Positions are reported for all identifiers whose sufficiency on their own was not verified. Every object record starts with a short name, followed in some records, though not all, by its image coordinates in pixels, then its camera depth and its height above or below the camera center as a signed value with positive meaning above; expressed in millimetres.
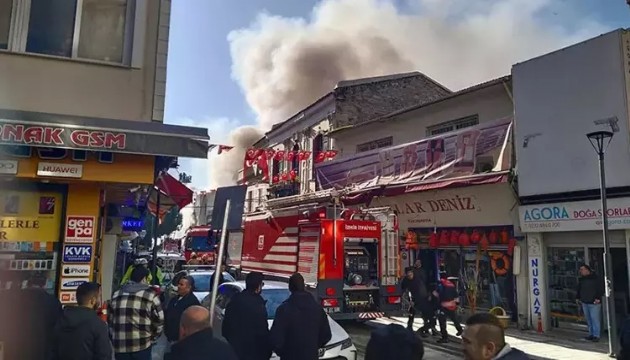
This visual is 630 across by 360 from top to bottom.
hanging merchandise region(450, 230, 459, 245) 15261 +562
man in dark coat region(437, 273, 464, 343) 11391 -1099
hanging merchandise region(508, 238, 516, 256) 13484 +312
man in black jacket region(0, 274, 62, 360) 4609 -693
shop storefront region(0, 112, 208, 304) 6367 +949
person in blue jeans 11117 -848
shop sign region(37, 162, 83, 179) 6633 +1045
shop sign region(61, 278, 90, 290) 7191 -488
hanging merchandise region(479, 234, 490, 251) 14291 +426
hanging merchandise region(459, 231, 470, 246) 14891 +524
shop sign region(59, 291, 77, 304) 7180 -684
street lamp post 9727 -162
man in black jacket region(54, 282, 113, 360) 4402 -765
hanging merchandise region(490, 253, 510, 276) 13859 -176
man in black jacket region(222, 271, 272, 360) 5352 -792
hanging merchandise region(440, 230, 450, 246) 15609 +568
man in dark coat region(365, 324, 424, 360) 3010 -541
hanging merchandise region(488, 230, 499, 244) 14109 +567
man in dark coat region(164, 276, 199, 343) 6148 -676
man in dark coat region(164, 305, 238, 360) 3373 -616
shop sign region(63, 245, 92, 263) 7223 -60
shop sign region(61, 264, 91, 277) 7195 -302
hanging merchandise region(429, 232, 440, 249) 16000 +479
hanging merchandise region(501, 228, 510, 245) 13812 +563
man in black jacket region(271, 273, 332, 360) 5195 -780
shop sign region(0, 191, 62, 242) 7012 +455
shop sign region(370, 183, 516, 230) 14016 +1532
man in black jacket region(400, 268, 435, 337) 11898 -969
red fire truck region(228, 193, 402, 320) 12703 -72
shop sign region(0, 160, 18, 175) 6504 +1045
